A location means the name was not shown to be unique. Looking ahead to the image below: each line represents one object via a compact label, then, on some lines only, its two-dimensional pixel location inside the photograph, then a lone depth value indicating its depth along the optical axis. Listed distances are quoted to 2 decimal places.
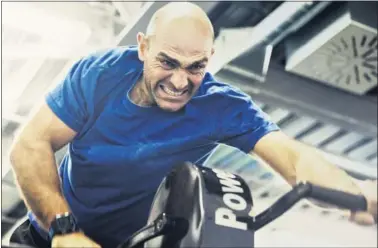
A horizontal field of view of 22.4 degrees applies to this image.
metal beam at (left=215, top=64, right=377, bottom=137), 2.21
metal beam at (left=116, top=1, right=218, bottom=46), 2.01
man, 1.96
